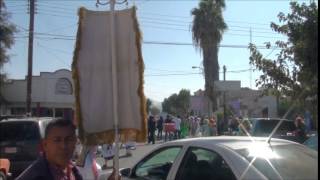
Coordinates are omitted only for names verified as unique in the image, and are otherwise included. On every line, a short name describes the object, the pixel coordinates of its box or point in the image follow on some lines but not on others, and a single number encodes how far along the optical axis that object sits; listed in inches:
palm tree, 1774.1
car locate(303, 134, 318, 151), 436.0
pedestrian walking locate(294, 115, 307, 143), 705.0
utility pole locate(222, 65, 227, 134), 1392.5
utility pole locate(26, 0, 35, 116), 1120.8
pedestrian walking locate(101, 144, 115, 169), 531.7
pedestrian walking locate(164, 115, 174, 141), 1277.1
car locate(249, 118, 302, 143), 741.3
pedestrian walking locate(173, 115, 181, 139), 1308.3
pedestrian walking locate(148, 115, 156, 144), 1194.0
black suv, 558.3
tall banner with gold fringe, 195.9
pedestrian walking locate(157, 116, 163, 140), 1353.3
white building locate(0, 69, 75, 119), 1569.9
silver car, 225.8
